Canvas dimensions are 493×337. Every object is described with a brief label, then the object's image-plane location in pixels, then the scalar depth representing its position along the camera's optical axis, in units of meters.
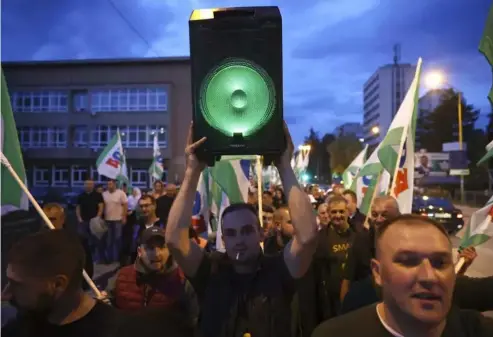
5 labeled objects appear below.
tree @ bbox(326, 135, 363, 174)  70.88
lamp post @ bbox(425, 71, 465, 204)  26.95
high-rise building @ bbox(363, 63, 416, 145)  139.75
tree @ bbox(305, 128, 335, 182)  100.56
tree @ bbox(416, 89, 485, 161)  65.62
